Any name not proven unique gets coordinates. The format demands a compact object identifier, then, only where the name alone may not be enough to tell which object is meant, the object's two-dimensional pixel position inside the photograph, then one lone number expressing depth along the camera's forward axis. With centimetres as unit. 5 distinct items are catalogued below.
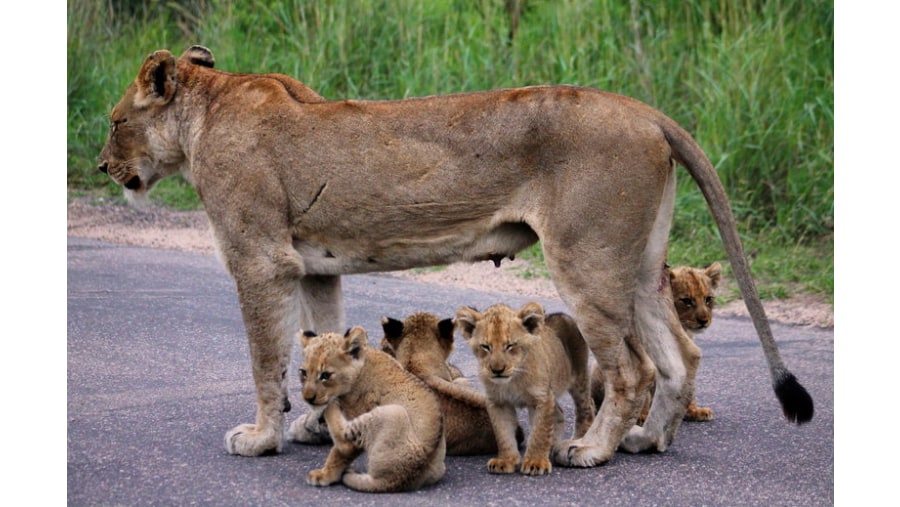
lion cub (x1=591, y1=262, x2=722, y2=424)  1305
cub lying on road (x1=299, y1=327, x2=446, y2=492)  1054
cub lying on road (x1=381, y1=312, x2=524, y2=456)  1177
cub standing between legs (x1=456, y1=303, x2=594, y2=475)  1105
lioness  1116
